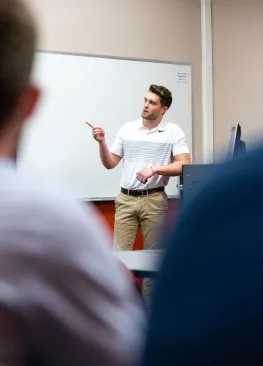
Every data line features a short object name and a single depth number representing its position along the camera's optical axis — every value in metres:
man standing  7.35
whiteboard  8.14
